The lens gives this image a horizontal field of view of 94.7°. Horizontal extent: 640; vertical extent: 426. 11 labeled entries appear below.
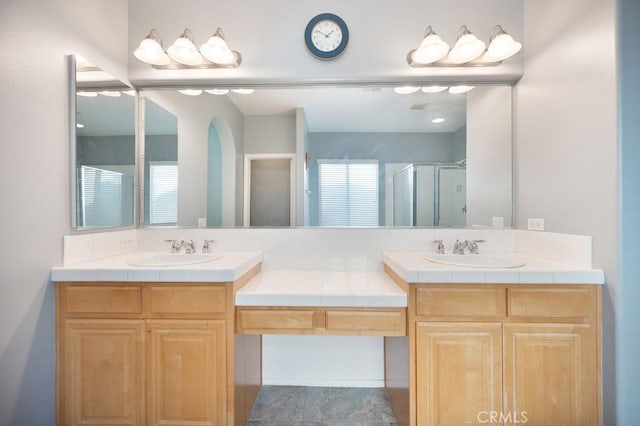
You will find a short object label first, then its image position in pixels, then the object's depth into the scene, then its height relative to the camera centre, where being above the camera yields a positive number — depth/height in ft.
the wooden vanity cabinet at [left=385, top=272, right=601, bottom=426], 4.35 -2.16
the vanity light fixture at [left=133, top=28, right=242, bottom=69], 5.77 +3.20
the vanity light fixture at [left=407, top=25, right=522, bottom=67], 5.61 +3.17
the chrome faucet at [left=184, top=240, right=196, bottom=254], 6.13 -0.72
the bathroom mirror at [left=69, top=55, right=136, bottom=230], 5.01 +1.22
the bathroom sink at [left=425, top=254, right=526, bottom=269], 5.51 -0.91
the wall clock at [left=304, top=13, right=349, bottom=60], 6.07 +3.65
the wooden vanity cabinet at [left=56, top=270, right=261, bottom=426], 4.49 -2.15
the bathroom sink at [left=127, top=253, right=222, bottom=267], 5.45 -0.87
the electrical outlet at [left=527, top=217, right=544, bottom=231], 5.65 -0.24
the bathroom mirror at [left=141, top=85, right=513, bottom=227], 6.40 +1.25
